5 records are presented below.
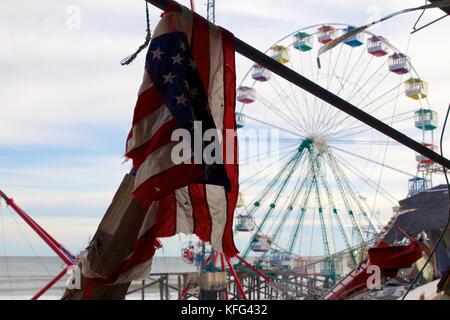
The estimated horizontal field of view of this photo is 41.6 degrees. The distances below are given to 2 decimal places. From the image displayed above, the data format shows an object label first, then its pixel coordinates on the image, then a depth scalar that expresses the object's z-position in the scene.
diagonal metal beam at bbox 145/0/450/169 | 2.52
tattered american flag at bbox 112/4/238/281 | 2.97
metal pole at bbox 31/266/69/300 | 14.48
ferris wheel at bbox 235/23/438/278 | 26.03
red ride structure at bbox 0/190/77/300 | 17.56
